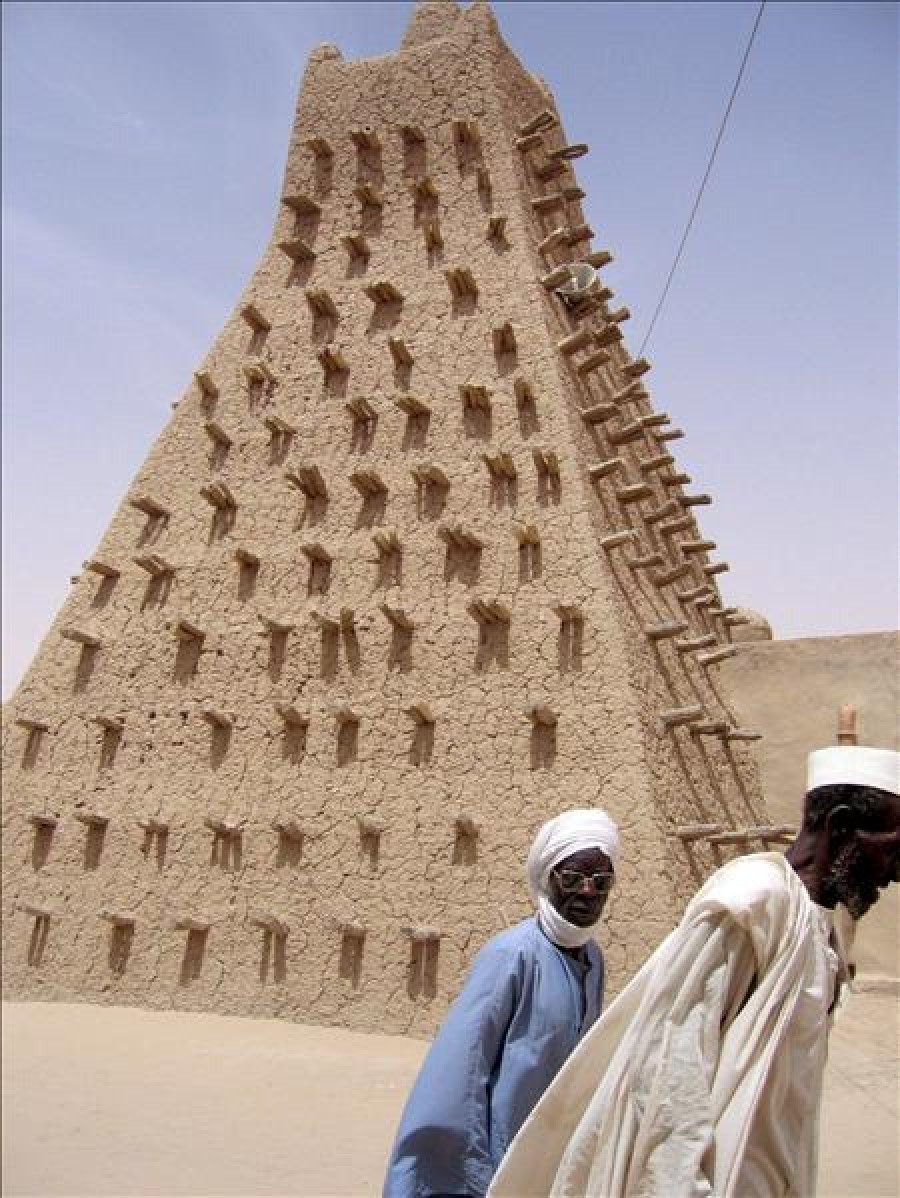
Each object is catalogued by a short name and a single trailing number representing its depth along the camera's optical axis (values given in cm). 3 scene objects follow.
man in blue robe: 256
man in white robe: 199
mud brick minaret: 775
